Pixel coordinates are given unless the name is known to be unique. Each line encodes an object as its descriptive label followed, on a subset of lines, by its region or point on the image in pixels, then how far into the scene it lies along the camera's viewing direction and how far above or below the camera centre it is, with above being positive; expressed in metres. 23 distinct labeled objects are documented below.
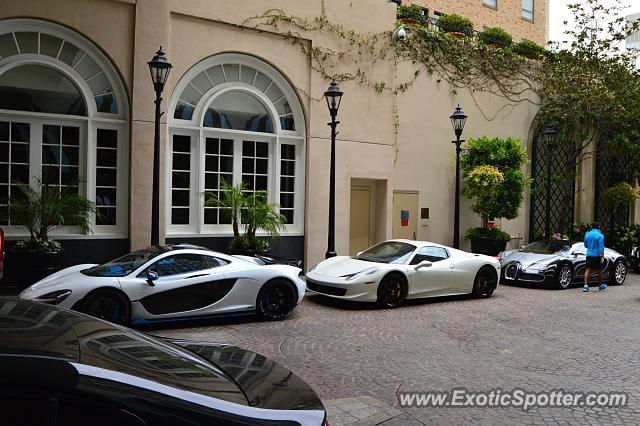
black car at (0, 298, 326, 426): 1.97 -0.73
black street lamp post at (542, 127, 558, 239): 18.01 +1.61
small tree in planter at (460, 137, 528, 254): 17.11 +0.96
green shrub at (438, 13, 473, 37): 18.80 +6.39
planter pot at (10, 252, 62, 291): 10.38 -1.24
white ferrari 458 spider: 10.56 -1.32
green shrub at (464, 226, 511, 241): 17.52 -0.72
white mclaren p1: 7.86 -1.27
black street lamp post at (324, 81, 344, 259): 13.01 +0.61
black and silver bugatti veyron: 14.17 -1.38
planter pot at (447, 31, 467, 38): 18.88 +6.05
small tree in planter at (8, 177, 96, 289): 10.42 -0.35
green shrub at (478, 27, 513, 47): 19.47 +6.24
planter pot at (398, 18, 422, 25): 17.59 +6.04
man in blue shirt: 13.97 -0.96
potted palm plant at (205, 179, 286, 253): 12.87 -0.22
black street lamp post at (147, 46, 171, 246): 10.59 +2.21
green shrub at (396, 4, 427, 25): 17.63 +6.34
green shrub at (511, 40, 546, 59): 20.50 +6.10
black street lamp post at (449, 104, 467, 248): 15.88 +2.29
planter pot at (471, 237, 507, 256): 17.34 -1.09
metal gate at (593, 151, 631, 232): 23.27 +1.51
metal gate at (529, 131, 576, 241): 20.20 +0.97
